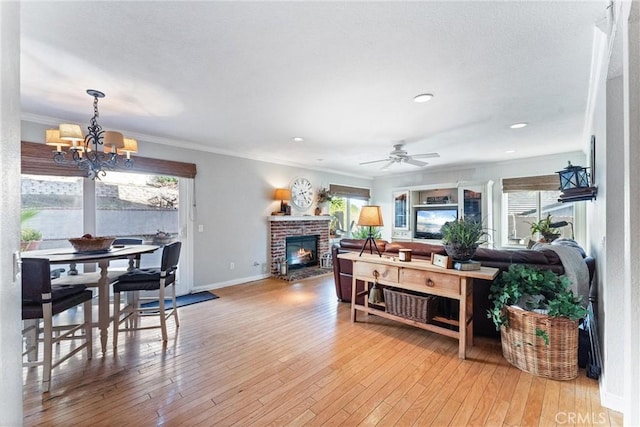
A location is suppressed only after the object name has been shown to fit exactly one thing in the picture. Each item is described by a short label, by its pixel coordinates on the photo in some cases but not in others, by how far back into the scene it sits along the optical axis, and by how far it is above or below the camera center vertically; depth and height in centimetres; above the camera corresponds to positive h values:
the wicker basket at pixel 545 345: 204 -101
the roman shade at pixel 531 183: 498 +58
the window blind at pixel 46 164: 303 +64
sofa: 252 -46
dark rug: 378 -123
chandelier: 229 +64
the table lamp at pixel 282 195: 535 +39
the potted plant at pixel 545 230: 456 -29
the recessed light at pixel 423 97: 255 +112
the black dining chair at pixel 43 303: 191 -66
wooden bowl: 243 -26
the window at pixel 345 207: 681 +19
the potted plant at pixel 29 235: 309 -23
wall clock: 578 +47
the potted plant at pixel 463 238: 251 -23
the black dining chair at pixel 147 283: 261 -66
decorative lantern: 264 +36
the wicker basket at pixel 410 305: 268 -93
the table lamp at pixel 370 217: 304 -3
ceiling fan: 413 +90
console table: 239 -67
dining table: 228 -58
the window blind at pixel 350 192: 668 +60
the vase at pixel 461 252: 251 -35
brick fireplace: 536 -34
